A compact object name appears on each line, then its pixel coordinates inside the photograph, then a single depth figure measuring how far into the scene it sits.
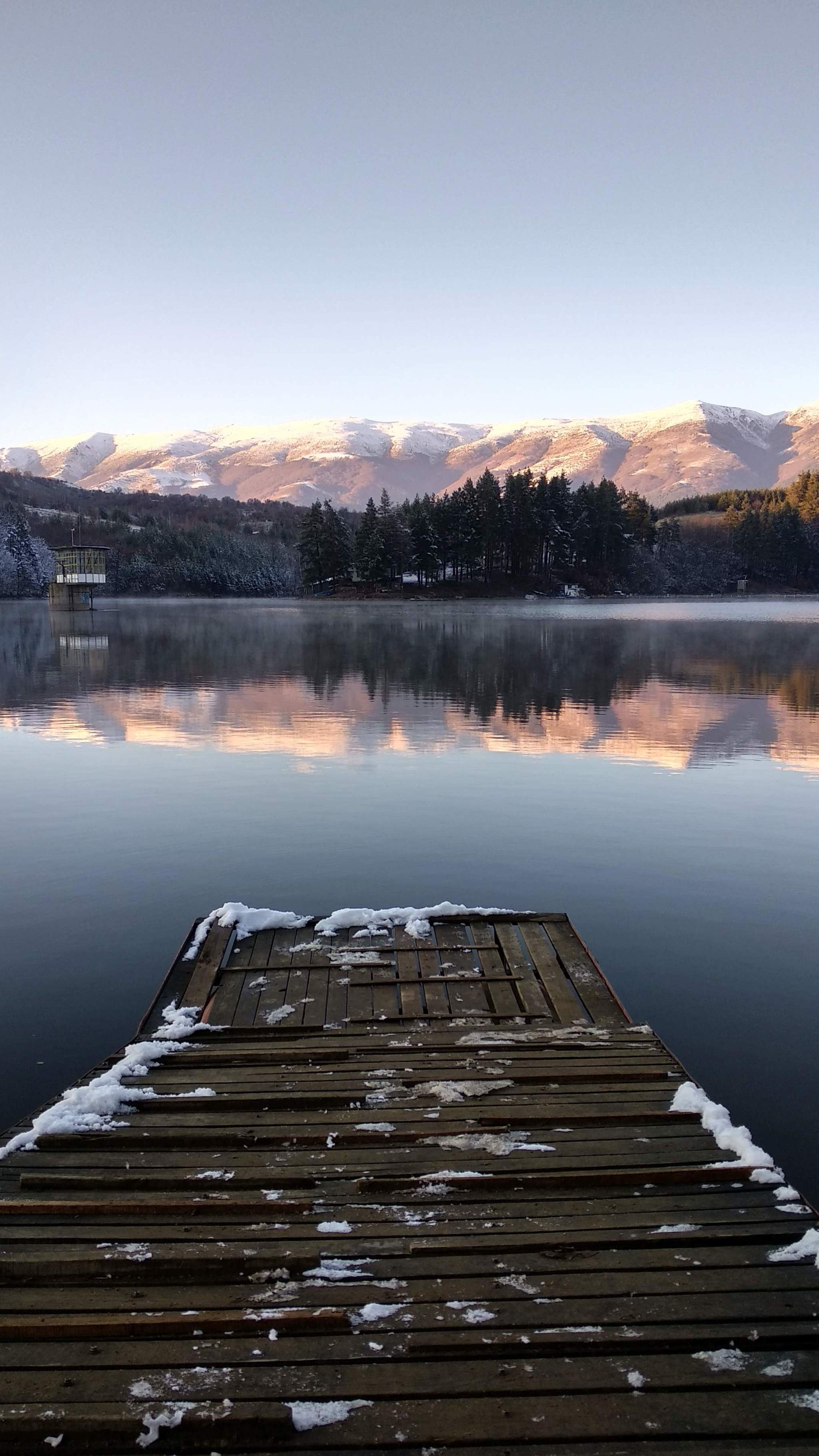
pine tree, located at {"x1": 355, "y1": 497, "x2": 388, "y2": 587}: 121.31
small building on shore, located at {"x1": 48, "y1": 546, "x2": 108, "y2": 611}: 106.12
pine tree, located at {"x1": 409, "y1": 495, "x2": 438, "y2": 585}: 119.69
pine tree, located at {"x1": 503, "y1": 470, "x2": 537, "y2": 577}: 126.94
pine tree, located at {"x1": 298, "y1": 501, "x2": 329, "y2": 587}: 125.25
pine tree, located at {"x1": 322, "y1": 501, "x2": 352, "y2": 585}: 127.19
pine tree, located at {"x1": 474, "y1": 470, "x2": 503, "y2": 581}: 123.31
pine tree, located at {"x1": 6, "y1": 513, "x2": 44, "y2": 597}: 140.25
